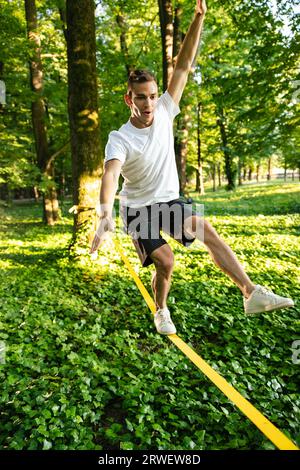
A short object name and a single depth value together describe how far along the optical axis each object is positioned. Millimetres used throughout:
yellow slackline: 2230
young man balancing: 3359
